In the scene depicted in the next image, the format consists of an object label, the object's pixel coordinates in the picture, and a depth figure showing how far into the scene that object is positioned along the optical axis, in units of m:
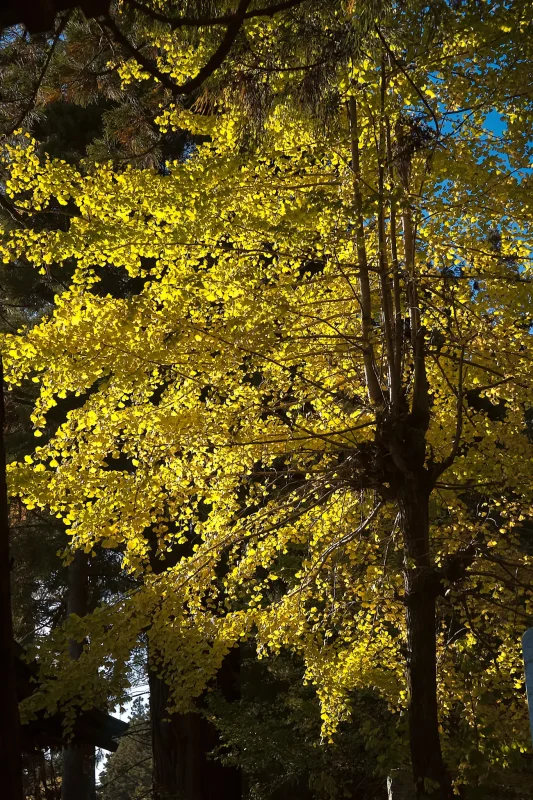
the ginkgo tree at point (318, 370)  5.20
